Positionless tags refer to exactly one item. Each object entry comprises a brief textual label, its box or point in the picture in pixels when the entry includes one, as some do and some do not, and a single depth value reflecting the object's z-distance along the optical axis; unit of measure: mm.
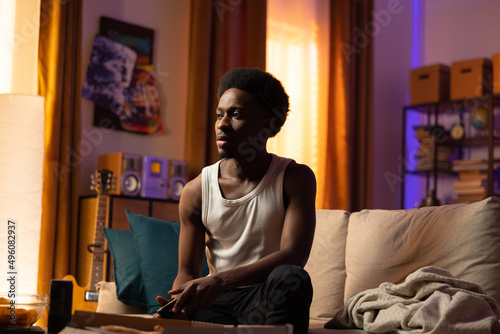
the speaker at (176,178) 4051
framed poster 4168
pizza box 1328
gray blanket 1786
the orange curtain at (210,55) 4352
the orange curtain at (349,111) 5117
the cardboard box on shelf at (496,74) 4837
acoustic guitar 3215
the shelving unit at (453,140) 4902
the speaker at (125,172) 3766
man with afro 1858
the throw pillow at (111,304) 2660
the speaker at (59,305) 1672
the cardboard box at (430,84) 5195
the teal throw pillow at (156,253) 2576
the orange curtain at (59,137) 3658
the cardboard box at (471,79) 4953
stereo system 3777
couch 2154
